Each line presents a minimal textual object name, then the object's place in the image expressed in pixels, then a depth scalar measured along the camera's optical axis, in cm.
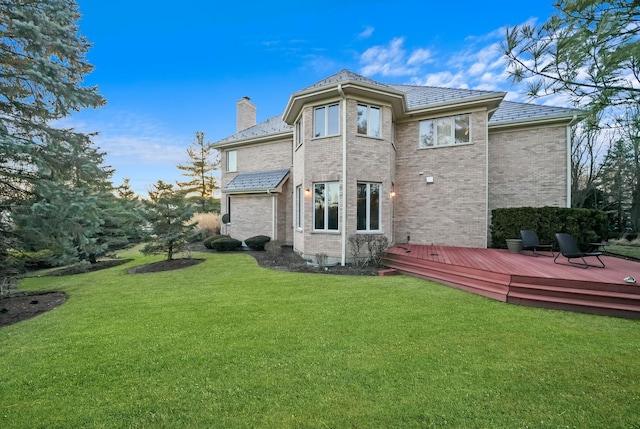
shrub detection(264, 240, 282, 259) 1266
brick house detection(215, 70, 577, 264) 1045
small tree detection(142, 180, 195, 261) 1173
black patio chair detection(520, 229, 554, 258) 927
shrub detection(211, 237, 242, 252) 1520
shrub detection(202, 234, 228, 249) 1614
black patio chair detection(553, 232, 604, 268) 721
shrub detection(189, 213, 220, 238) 1902
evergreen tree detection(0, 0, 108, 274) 553
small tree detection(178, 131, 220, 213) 3597
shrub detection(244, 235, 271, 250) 1474
